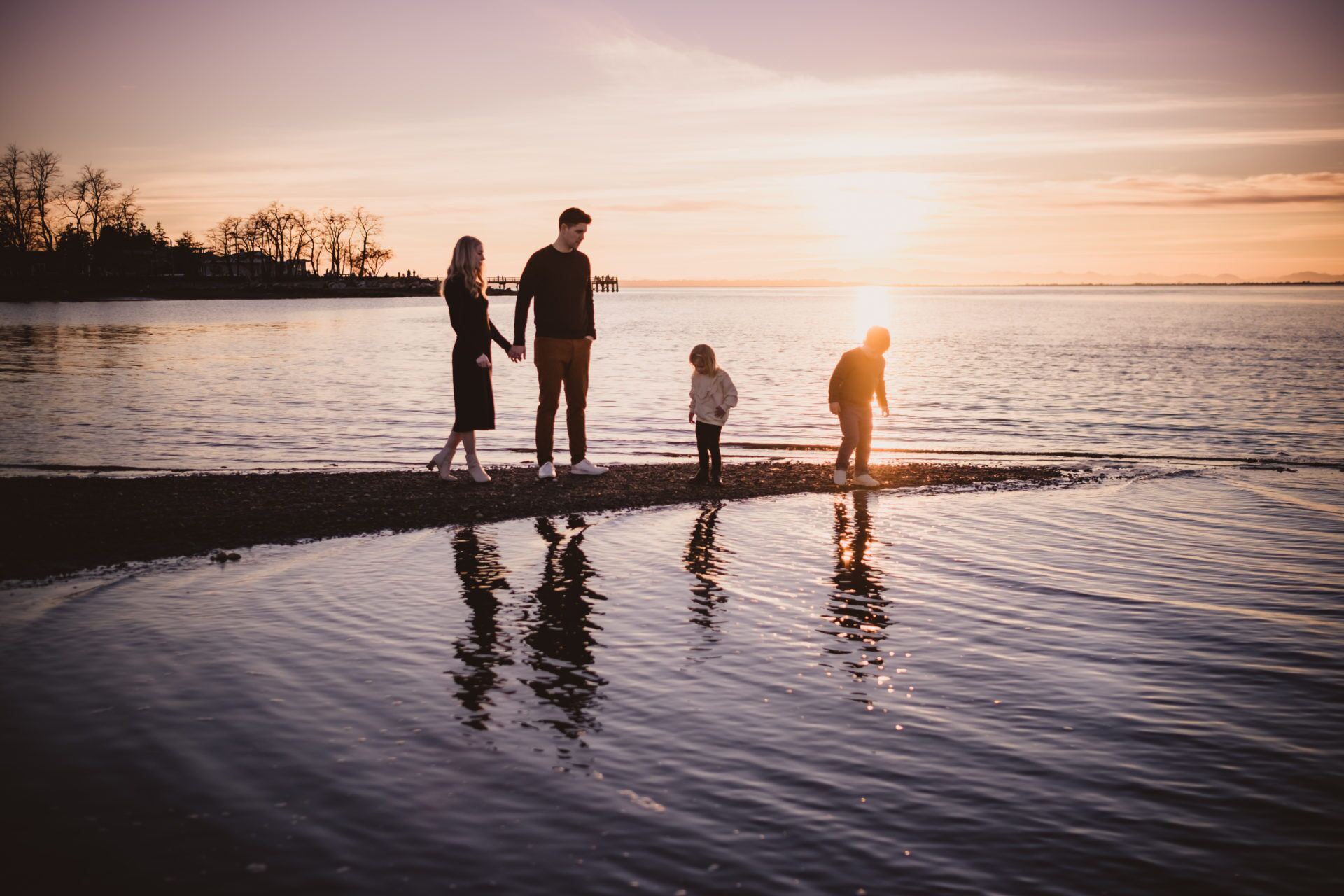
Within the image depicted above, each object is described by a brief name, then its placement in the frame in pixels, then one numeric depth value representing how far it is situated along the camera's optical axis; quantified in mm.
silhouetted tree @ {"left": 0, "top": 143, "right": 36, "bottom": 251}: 134500
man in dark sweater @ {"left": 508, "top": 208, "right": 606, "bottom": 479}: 11984
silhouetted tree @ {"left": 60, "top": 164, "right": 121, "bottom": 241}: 147000
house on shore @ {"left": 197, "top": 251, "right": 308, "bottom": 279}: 192625
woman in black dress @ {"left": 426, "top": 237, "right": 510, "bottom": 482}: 11445
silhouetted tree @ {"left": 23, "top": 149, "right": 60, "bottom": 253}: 135375
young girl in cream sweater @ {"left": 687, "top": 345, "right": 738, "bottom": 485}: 12797
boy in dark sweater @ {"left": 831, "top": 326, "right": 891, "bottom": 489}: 13141
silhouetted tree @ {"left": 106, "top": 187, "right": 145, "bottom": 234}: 153875
